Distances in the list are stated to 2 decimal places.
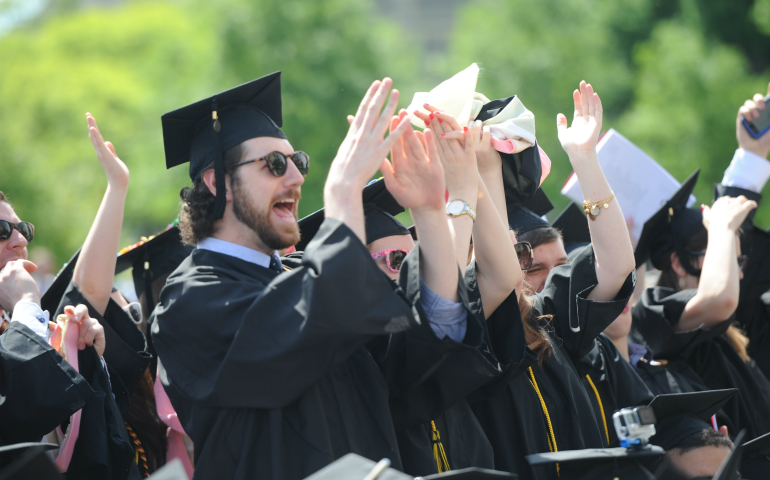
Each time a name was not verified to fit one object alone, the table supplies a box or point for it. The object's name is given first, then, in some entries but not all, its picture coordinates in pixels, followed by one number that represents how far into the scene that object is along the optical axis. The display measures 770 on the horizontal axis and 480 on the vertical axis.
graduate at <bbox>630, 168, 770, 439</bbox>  8.58
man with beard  4.65
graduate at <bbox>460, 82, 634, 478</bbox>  6.29
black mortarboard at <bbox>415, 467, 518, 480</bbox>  4.20
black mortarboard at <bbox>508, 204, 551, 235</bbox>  7.80
